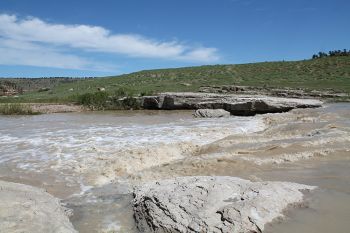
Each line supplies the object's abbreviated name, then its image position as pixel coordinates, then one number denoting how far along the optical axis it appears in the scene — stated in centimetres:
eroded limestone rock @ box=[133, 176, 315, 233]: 418
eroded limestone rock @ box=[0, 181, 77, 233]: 418
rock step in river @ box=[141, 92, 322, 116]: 1980
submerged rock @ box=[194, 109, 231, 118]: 1867
